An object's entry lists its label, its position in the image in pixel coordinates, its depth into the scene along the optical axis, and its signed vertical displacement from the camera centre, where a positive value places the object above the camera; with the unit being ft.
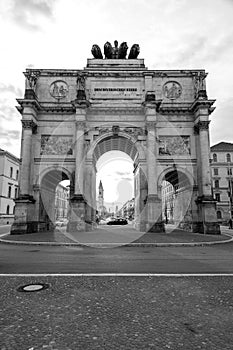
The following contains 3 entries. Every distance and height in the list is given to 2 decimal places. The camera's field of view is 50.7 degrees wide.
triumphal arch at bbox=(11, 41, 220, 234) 78.74 +27.45
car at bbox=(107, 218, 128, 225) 157.89 -3.42
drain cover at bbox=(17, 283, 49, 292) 19.56 -5.72
